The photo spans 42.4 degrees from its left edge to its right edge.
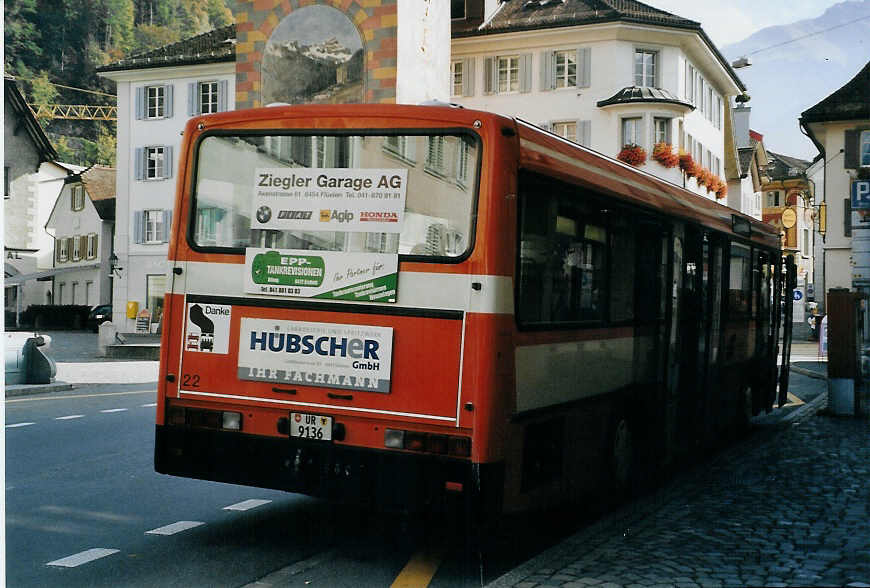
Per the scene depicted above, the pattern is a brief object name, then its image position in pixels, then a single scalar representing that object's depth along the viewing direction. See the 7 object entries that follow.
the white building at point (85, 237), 66.00
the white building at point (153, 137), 52.25
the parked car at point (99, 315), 56.74
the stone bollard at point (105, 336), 35.88
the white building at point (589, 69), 46.44
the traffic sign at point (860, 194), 17.98
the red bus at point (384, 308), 6.56
